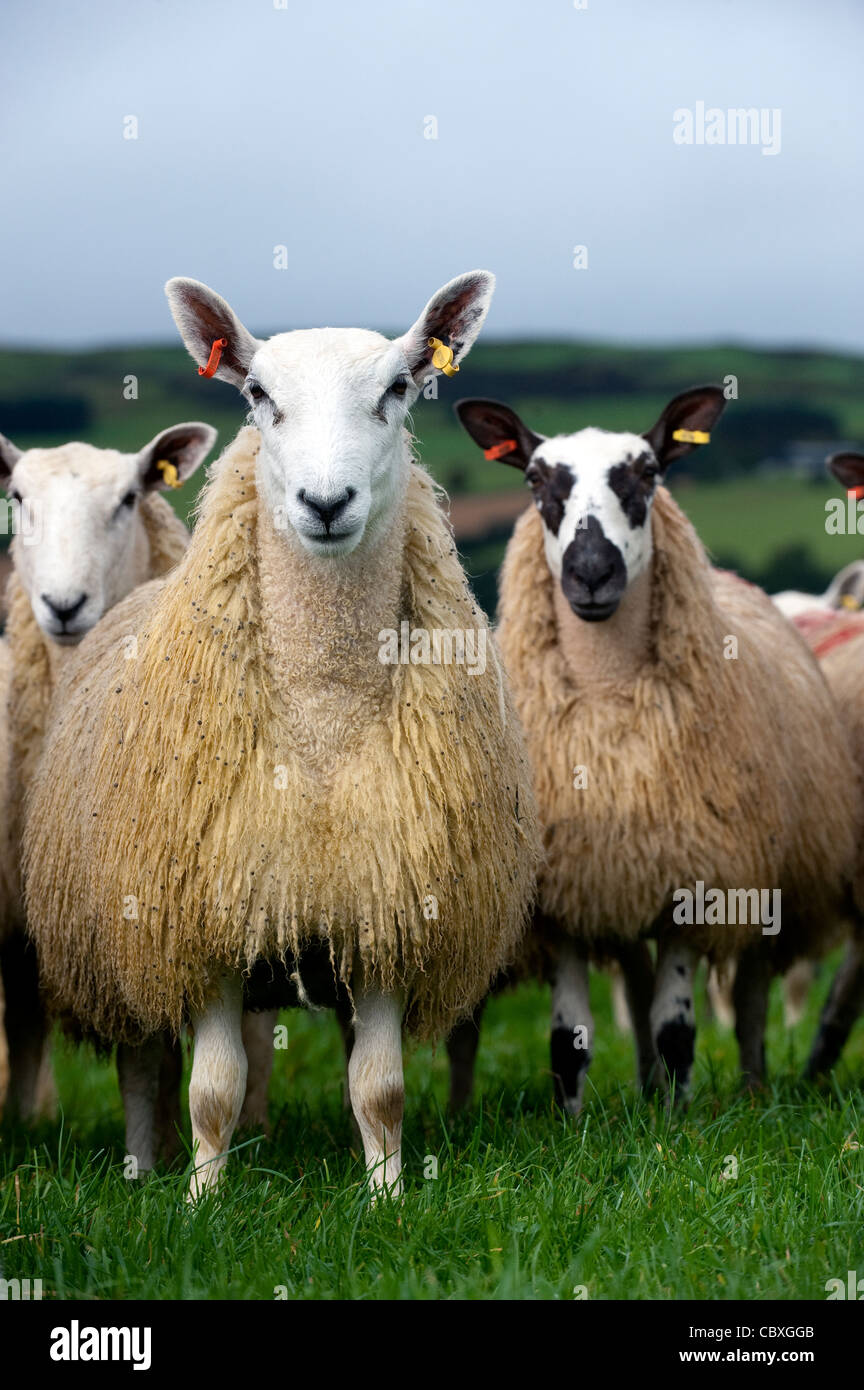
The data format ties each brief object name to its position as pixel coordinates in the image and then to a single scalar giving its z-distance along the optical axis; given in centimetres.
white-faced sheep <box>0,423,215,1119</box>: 483
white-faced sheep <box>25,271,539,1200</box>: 365
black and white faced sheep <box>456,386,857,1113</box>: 472
